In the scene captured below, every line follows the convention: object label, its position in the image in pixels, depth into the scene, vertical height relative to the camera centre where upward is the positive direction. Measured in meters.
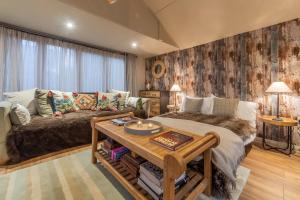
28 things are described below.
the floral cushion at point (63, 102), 2.69 -0.06
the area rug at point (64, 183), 1.33 -0.86
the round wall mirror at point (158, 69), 4.57 +0.98
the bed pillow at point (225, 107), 2.50 -0.13
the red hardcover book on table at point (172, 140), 1.08 -0.33
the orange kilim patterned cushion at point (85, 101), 3.10 -0.04
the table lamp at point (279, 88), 2.16 +0.18
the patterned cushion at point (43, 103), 2.50 -0.07
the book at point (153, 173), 1.11 -0.59
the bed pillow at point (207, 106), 2.78 -0.13
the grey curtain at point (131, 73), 4.47 +0.82
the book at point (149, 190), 1.09 -0.72
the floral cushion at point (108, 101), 3.25 -0.04
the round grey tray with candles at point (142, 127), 1.37 -0.29
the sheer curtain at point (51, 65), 2.63 +0.75
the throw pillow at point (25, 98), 2.35 +0.01
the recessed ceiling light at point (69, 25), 2.50 +1.31
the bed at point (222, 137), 1.28 -0.43
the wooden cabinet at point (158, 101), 4.21 -0.05
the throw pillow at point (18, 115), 1.88 -0.22
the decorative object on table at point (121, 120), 1.71 -0.27
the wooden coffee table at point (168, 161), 0.87 -0.40
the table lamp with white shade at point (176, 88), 3.85 +0.30
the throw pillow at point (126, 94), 3.58 +0.12
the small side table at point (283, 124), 2.09 -0.43
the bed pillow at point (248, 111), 2.45 -0.20
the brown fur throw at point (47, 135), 1.86 -0.53
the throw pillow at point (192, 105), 2.88 -0.11
